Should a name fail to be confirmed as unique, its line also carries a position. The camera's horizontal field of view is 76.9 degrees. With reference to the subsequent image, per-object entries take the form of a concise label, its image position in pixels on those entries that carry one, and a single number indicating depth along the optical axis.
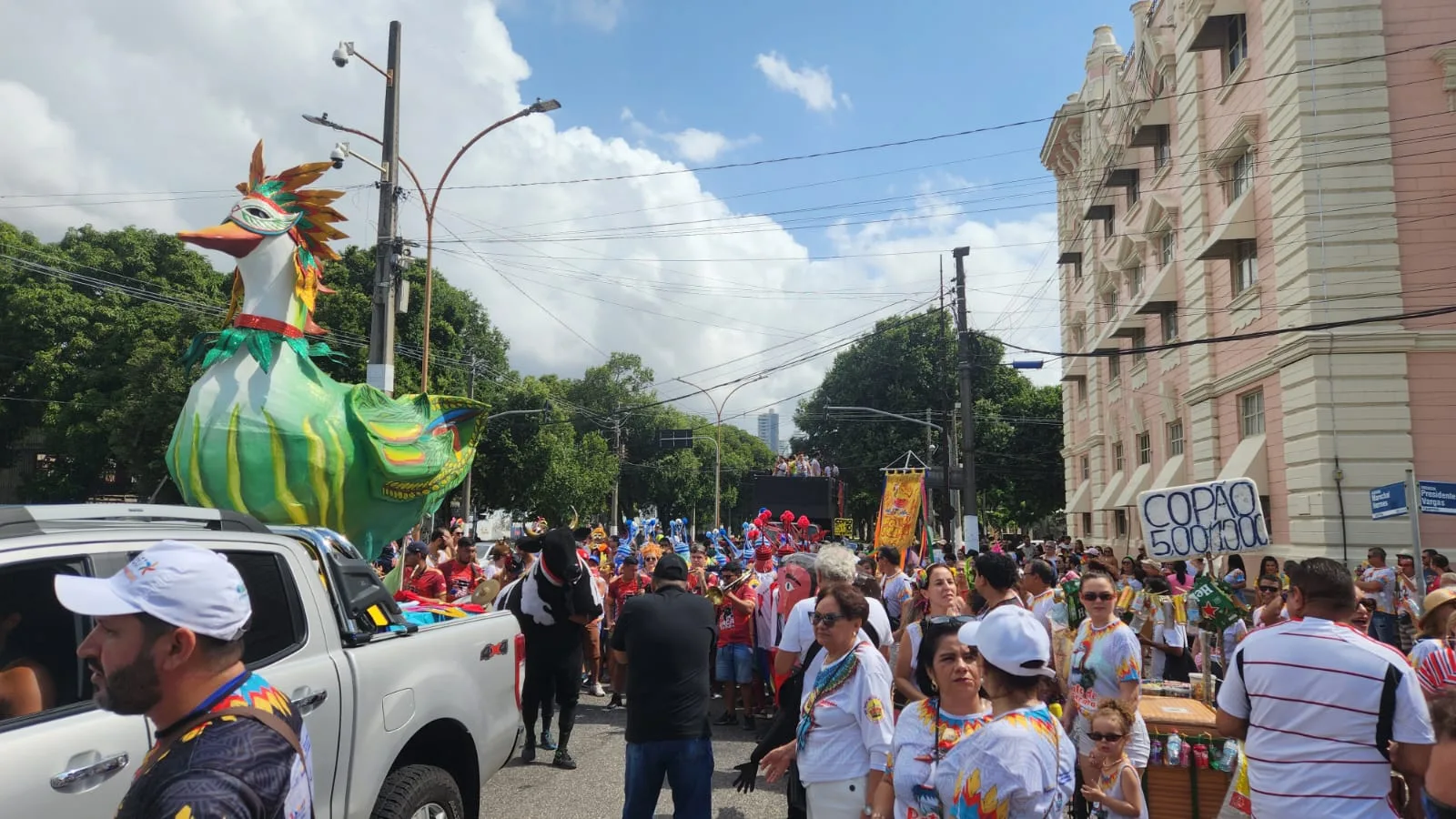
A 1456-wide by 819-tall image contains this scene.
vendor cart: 4.73
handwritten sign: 8.30
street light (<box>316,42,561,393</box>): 13.65
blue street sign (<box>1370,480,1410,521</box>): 10.29
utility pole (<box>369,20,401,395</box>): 12.45
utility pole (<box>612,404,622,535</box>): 51.66
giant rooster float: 8.45
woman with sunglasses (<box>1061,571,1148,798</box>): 4.69
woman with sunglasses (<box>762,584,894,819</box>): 3.52
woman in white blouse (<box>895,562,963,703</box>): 4.98
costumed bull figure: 7.05
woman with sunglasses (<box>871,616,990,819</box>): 3.06
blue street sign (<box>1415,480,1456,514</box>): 10.12
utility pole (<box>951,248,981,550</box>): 20.20
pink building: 14.66
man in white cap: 1.69
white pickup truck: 2.59
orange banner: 16.81
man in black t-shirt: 4.42
